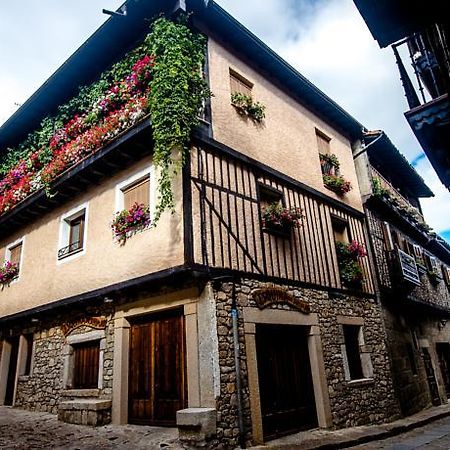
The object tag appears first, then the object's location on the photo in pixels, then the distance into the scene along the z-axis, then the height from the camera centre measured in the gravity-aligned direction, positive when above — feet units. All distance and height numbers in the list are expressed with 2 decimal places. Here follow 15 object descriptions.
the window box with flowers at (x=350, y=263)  32.39 +8.06
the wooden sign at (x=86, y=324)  26.20 +3.89
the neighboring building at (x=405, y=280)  36.68 +8.20
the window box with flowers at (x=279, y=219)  26.18 +9.55
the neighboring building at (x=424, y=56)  10.21 +8.84
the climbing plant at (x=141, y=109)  22.27 +17.20
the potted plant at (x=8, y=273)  35.68 +9.78
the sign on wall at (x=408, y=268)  37.65 +8.76
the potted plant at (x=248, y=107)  28.07 +18.01
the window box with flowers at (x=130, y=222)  23.94 +9.17
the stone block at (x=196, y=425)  18.10 -2.07
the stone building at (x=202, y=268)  21.48 +6.80
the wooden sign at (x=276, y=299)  23.52 +4.25
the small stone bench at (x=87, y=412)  22.84 -1.56
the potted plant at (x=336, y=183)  35.12 +15.44
